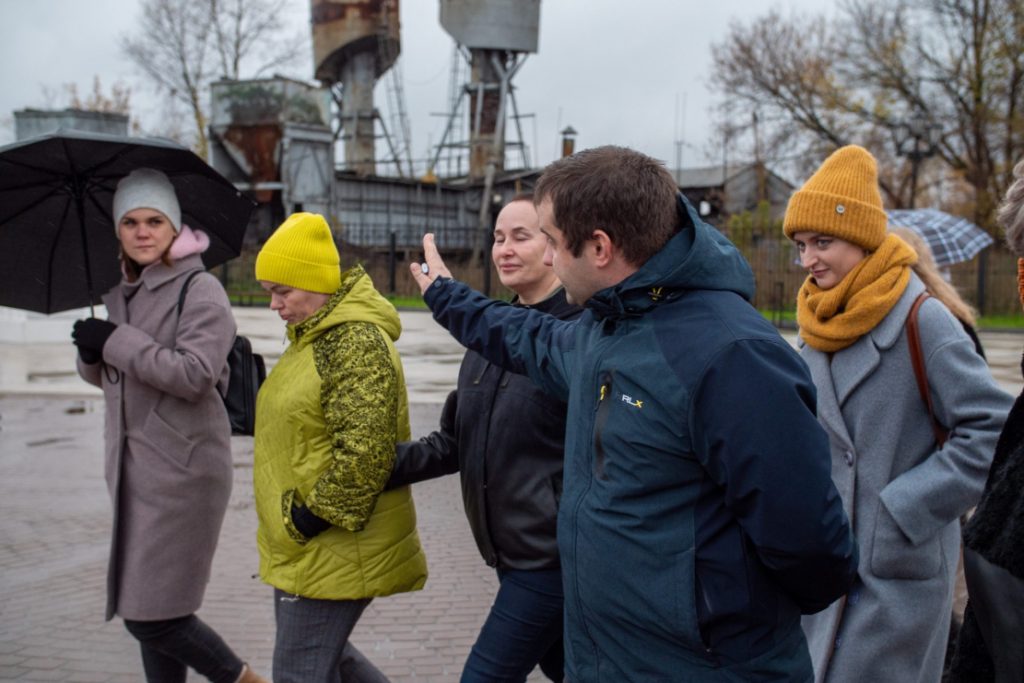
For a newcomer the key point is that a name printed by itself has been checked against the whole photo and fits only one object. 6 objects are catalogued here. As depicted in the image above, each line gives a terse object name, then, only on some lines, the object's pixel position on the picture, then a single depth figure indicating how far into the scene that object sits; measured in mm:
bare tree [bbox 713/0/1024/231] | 29594
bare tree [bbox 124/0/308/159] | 42438
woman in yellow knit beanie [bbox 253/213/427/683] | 3066
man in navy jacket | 1963
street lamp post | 22781
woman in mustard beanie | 2820
